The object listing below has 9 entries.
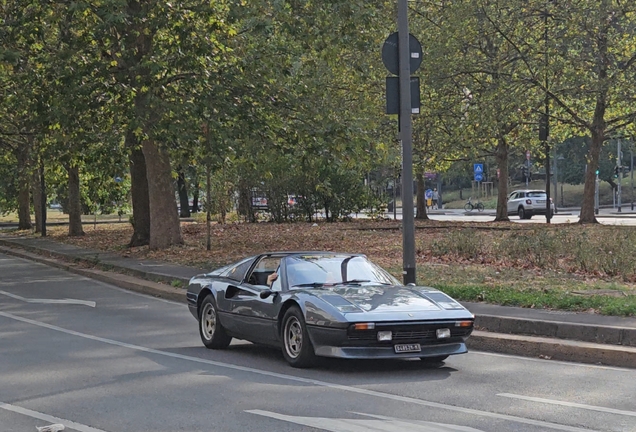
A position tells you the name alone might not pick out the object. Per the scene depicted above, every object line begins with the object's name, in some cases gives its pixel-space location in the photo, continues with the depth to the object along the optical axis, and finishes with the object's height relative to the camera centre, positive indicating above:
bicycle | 70.93 -0.75
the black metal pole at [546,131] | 30.90 +2.51
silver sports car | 9.45 -1.21
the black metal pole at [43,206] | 38.38 -0.04
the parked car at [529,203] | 51.44 -0.37
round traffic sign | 14.30 +2.27
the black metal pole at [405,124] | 14.23 +1.16
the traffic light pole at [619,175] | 61.33 +1.32
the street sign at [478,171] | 65.13 +1.88
